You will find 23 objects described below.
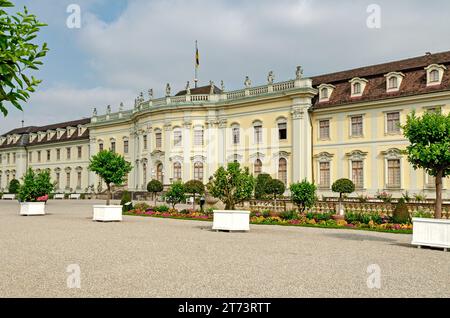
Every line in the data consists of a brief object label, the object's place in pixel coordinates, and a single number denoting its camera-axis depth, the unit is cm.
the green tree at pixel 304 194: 2127
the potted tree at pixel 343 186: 2922
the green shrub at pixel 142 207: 2644
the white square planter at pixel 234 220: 1602
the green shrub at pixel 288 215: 2026
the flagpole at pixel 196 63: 4812
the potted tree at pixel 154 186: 3681
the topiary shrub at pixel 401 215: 1794
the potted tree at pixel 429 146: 1293
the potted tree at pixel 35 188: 2569
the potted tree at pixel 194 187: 2952
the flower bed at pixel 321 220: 1723
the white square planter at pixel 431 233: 1155
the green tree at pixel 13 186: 5800
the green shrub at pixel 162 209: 2518
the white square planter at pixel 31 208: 2420
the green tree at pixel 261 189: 3038
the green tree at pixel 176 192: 2559
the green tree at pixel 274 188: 3018
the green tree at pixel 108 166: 2781
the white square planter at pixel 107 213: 2023
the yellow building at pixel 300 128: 3253
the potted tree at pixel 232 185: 1784
